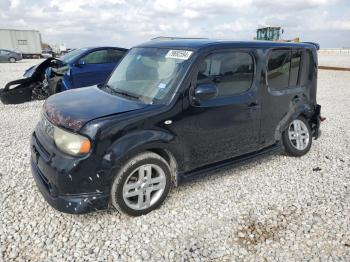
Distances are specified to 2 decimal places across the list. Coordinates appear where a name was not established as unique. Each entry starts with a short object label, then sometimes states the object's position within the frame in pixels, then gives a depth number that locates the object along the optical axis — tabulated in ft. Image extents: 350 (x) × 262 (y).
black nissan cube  8.88
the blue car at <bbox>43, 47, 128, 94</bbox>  25.34
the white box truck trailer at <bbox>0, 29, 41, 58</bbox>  113.91
